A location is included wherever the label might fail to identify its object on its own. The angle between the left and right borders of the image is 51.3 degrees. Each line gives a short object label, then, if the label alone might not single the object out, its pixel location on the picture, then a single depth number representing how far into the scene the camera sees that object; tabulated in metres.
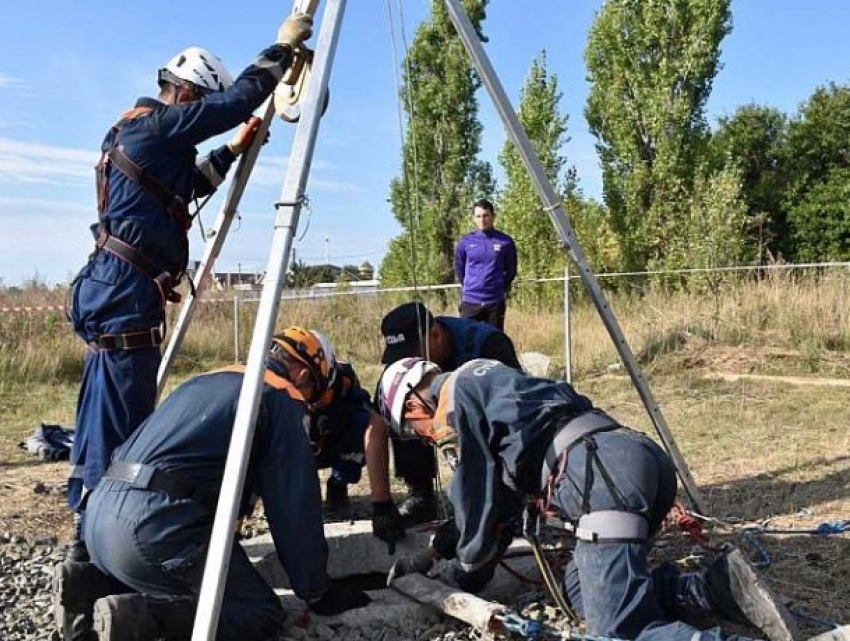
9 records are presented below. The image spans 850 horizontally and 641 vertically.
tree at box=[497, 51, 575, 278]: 21.38
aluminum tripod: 2.58
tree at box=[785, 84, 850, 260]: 28.25
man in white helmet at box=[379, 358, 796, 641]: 2.94
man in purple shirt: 8.79
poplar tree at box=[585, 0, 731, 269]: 21.28
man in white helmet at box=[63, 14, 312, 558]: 3.73
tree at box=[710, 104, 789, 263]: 30.17
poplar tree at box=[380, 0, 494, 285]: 24.50
